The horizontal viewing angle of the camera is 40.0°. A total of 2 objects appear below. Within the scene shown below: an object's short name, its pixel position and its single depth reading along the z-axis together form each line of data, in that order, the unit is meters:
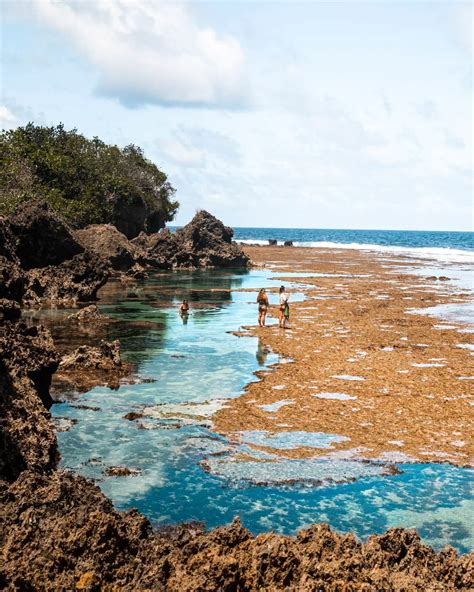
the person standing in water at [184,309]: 33.91
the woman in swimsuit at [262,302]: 29.72
